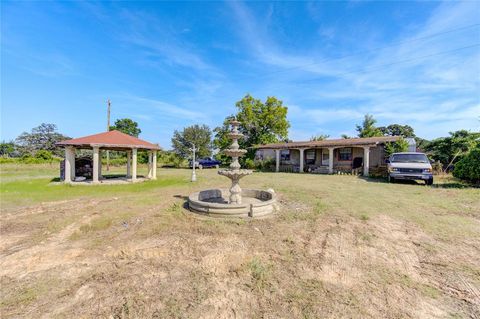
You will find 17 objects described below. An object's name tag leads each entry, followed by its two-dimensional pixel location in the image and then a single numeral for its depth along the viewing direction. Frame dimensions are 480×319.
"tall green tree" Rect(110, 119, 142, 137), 47.59
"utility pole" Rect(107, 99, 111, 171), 21.40
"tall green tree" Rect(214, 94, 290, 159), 29.58
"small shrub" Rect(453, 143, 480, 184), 10.22
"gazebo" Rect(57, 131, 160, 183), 13.23
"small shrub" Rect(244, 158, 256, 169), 27.84
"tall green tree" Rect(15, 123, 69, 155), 42.20
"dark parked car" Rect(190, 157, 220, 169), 28.51
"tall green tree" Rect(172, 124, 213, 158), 32.66
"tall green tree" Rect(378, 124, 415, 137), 46.00
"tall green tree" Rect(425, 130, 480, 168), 18.64
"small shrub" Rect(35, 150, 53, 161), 29.38
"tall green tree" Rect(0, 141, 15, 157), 43.72
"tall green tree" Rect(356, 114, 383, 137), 31.67
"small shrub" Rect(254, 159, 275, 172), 25.58
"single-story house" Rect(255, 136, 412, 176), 18.25
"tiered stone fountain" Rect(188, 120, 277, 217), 6.17
